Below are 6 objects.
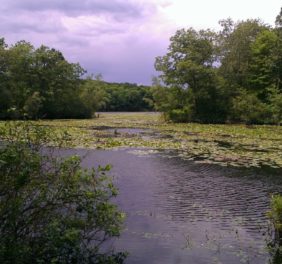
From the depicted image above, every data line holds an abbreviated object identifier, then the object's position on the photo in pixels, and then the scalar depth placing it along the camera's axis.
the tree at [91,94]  67.75
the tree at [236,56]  59.19
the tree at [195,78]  55.34
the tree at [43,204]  6.51
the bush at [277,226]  9.90
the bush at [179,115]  55.47
